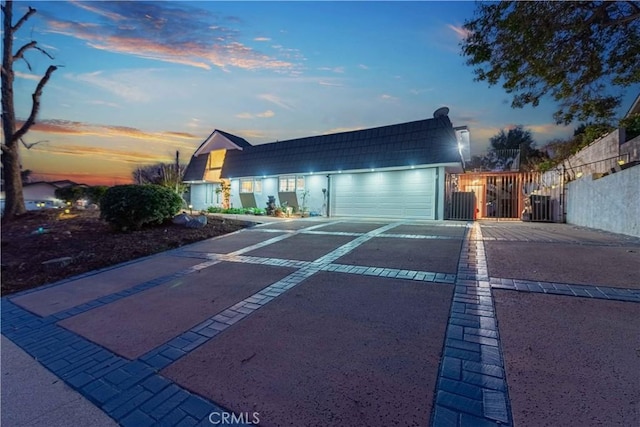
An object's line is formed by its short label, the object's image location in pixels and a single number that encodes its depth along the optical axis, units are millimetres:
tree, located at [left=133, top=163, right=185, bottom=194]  15258
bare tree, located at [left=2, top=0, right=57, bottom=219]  11656
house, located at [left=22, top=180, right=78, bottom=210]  27203
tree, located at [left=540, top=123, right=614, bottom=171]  11250
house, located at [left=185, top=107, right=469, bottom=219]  13055
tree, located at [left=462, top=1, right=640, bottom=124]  5906
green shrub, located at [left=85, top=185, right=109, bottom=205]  15552
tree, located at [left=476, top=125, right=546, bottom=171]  29484
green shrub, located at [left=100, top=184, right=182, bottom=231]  8064
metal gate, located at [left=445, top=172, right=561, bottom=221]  12742
